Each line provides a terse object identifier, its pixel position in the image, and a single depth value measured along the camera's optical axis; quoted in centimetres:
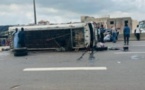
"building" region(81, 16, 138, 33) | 7645
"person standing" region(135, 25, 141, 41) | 3369
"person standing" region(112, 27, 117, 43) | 2888
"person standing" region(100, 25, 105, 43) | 2781
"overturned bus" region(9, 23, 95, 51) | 2036
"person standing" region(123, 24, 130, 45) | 2180
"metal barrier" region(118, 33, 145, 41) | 3430
